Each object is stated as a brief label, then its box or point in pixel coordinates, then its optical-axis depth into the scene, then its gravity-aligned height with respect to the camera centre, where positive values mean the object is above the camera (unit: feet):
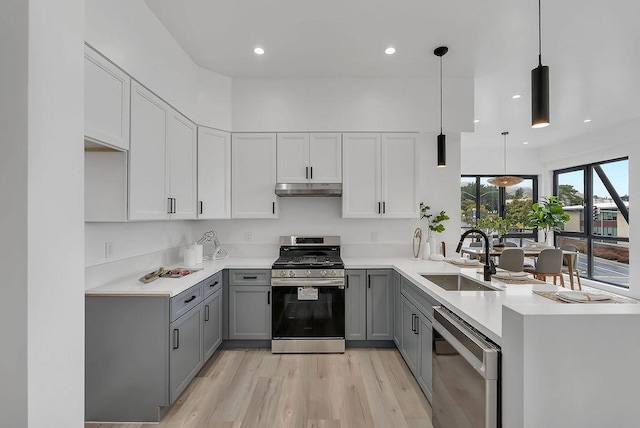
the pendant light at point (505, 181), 19.80 +2.25
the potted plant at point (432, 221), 12.11 -0.17
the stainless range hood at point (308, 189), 11.60 +0.99
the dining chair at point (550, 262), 15.25 -2.14
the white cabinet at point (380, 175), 11.85 +1.53
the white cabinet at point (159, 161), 7.46 +1.49
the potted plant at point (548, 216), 21.40 +0.07
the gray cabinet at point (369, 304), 10.84 -2.96
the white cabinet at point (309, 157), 11.79 +2.18
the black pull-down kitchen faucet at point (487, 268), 7.45 -1.20
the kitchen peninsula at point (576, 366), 3.72 -1.73
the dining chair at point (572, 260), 17.08 -2.45
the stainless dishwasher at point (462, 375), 4.30 -2.48
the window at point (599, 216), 18.78 +0.07
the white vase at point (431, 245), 12.07 -1.06
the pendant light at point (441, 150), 10.23 +2.14
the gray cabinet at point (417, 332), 7.37 -2.98
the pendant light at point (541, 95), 5.69 +2.18
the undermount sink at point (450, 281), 8.76 -1.79
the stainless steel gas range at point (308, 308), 10.43 -2.99
